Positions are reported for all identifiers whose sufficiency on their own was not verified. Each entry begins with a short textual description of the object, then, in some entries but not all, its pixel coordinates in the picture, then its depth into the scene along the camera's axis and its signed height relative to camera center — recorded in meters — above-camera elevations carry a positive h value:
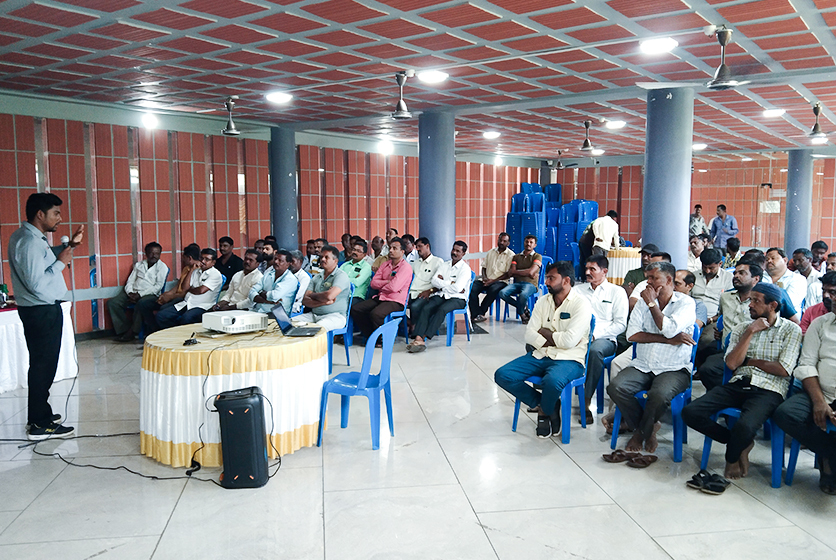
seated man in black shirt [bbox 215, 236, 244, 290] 9.22 -0.60
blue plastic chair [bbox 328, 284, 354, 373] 6.51 -1.34
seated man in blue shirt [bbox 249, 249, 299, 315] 6.62 -0.72
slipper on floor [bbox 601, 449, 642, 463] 4.27 -1.59
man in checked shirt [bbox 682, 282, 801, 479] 3.92 -1.02
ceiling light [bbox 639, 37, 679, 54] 5.53 +1.57
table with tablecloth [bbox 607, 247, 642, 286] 11.28 -0.73
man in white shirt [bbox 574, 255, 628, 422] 5.16 -0.80
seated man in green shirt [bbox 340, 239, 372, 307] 7.93 -0.63
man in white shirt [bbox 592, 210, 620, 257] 12.20 -0.21
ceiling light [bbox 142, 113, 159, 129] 9.10 +1.44
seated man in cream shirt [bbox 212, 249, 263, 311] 7.50 -0.75
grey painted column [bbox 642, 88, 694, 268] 7.25 +0.61
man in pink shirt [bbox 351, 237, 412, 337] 7.44 -0.89
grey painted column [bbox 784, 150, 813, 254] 14.72 +0.53
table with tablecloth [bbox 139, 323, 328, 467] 4.02 -1.08
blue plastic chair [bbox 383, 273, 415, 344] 7.47 -1.12
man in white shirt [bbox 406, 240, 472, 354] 7.85 -0.99
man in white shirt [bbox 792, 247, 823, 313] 6.68 -0.55
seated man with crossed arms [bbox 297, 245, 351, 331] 6.42 -0.78
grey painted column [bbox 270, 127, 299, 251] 10.88 +0.58
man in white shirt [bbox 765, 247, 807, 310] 6.01 -0.52
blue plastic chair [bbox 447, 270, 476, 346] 8.02 -1.30
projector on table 4.54 -0.73
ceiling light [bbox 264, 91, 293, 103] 7.95 +1.59
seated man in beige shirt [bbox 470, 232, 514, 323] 9.34 -0.86
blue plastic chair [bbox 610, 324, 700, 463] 4.32 -1.39
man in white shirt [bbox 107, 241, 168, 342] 8.60 -0.92
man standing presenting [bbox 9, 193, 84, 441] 4.64 -0.56
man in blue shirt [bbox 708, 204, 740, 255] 14.39 -0.17
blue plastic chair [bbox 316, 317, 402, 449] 4.50 -1.19
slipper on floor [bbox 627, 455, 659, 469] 4.20 -1.60
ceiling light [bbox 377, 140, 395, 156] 13.41 +1.58
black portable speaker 3.76 -1.31
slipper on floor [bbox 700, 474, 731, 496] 3.78 -1.59
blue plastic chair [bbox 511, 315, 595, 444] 4.68 -1.41
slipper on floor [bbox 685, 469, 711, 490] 3.83 -1.58
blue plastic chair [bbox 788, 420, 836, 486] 3.93 -1.49
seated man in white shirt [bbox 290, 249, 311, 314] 6.83 -0.60
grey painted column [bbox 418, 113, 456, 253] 9.07 +0.61
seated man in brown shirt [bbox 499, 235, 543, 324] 9.15 -0.84
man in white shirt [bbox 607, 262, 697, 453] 4.37 -1.00
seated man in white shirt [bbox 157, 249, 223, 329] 7.89 -1.02
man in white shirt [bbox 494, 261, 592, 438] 4.73 -0.96
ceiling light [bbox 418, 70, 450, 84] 6.72 +1.56
